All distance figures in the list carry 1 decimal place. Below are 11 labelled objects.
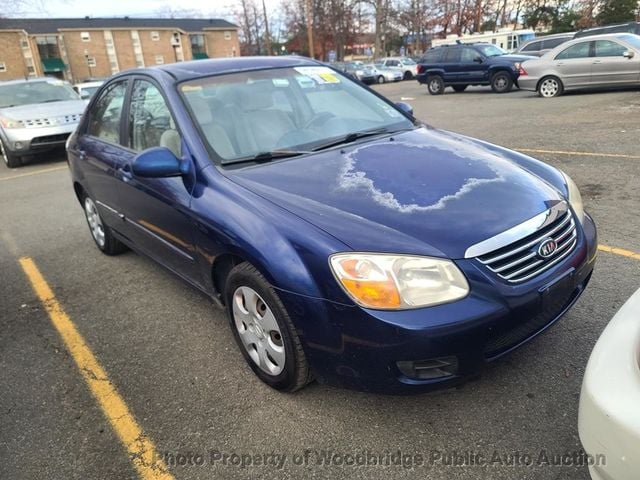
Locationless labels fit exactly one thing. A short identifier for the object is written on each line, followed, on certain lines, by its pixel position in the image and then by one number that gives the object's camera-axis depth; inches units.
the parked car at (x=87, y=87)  651.8
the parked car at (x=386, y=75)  1284.4
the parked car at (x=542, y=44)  737.6
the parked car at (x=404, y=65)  1310.3
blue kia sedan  80.0
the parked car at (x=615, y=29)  684.1
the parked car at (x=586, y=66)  471.2
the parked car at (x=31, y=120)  384.2
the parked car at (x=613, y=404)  53.4
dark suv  634.2
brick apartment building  2267.5
